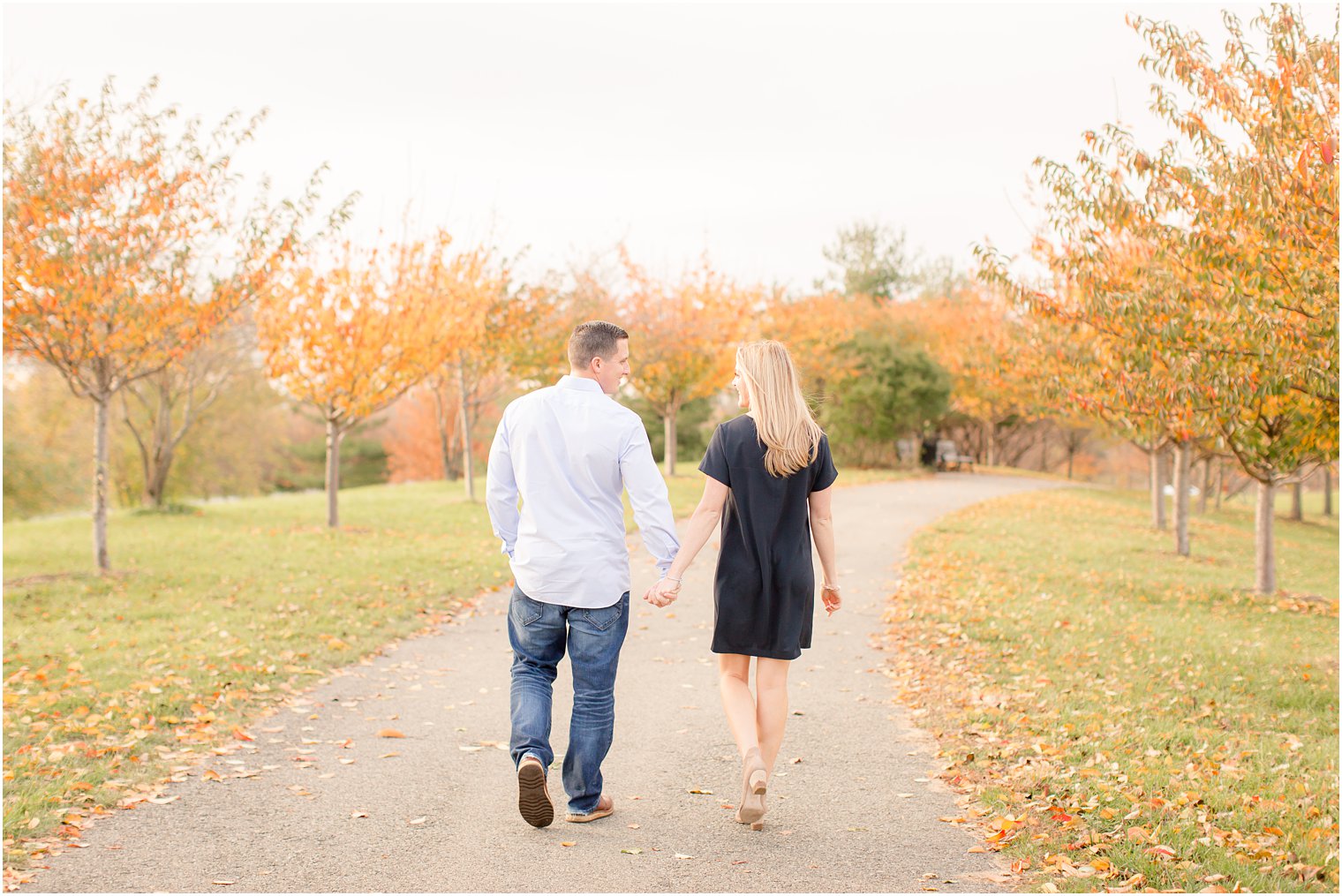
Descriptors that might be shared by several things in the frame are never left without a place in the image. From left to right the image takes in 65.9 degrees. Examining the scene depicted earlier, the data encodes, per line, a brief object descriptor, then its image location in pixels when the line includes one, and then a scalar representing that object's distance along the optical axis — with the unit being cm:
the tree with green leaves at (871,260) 5003
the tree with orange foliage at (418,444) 4690
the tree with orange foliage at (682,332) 2658
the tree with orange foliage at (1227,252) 716
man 427
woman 432
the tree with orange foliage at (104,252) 1092
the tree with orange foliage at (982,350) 1657
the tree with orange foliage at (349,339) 1634
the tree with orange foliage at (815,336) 3161
